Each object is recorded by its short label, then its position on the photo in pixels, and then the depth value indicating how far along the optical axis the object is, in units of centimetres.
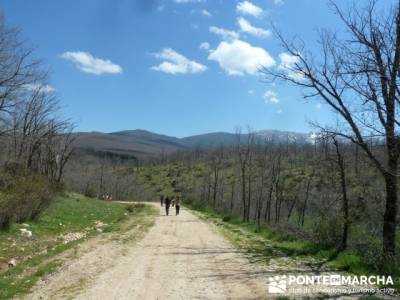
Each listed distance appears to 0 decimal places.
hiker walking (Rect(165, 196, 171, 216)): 3842
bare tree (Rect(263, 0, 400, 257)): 1294
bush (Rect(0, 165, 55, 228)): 1922
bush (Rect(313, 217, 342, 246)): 1852
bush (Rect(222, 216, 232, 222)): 3348
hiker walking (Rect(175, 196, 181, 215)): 3861
